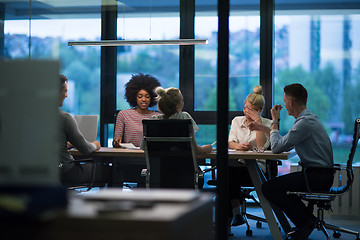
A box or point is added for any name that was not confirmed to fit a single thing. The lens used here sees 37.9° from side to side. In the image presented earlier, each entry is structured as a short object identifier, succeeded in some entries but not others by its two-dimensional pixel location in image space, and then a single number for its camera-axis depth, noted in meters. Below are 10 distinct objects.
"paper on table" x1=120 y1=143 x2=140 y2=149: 4.82
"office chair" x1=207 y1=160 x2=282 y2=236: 5.05
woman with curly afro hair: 5.74
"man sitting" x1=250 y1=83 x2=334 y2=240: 4.18
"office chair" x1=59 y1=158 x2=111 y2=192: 4.23
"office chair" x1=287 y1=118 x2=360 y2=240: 4.21
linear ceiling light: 5.94
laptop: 5.34
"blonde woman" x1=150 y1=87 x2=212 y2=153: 4.23
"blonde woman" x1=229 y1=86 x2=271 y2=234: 4.90
